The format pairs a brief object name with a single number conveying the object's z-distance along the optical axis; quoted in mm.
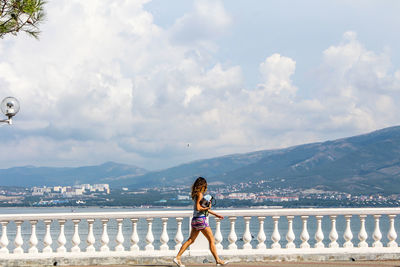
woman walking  12523
